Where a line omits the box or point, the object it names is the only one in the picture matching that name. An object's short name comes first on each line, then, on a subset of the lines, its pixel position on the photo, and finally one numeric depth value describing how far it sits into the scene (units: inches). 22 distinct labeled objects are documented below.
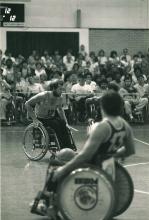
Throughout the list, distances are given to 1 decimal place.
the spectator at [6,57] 831.6
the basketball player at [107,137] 261.7
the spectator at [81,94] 738.2
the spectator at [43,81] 738.4
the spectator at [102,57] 893.2
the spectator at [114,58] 869.7
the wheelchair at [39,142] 462.0
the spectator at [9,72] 745.6
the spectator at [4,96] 714.8
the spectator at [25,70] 770.2
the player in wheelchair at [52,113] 457.1
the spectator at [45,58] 856.9
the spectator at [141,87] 752.8
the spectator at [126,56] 908.2
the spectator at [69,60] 871.4
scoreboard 728.3
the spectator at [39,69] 798.5
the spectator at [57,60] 857.5
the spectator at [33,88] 735.7
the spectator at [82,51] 905.7
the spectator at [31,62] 817.9
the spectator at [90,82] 747.4
